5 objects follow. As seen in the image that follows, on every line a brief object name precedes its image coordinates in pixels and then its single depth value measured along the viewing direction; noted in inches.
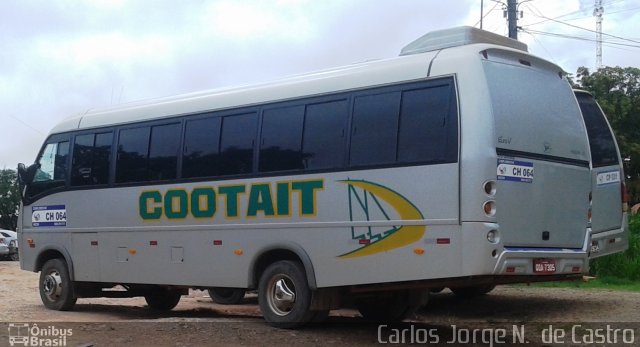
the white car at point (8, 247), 1183.6
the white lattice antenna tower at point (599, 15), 1414.6
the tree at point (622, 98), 1357.0
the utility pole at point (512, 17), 844.0
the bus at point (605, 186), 473.5
